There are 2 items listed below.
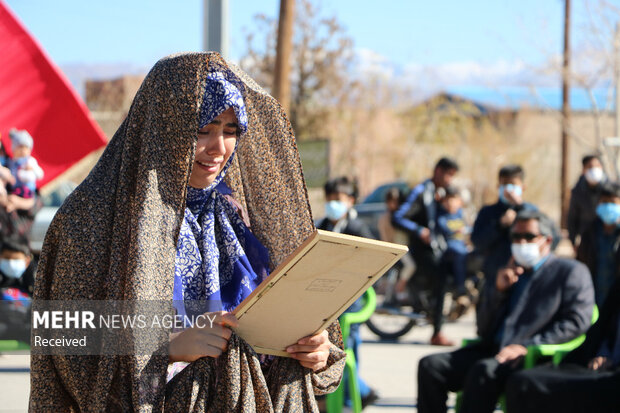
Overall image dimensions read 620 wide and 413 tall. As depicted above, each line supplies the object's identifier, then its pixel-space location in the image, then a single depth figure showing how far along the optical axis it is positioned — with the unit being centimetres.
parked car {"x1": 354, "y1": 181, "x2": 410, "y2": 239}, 1355
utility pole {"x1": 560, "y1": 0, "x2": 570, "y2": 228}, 1744
